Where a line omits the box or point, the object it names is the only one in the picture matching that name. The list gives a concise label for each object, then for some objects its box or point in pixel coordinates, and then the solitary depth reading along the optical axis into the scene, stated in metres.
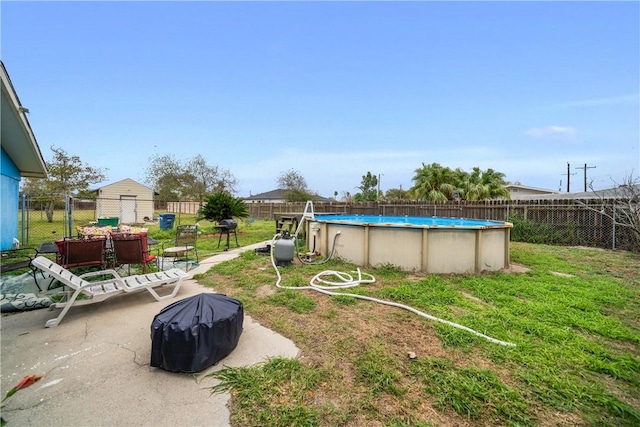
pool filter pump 6.14
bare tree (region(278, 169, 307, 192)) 39.75
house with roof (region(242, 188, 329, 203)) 40.65
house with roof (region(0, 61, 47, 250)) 6.39
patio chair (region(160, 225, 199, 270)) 6.36
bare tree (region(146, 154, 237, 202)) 29.09
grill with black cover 2.36
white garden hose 3.50
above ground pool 5.64
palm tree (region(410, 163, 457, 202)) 19.45
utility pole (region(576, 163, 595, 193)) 28.16
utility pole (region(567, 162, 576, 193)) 30.14
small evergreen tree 12.85
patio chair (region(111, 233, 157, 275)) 4.71
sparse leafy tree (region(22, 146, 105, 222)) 19.86
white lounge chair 3.38
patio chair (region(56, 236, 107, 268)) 4.41
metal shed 22.19
